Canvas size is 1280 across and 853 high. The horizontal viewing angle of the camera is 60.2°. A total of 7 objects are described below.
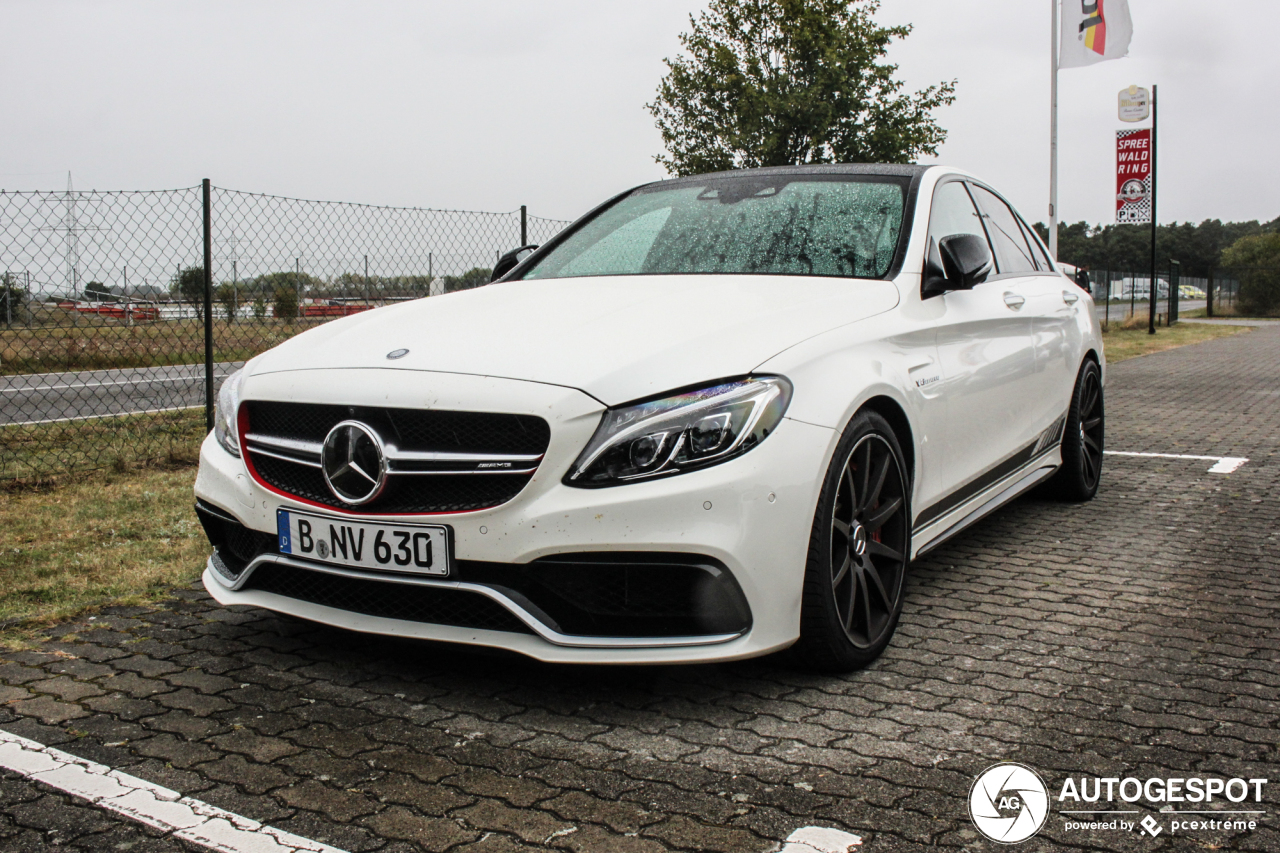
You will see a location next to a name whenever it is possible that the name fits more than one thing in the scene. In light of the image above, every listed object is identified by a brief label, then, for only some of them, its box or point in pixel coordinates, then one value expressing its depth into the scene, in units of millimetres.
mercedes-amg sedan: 2688
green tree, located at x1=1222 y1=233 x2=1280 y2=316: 38438
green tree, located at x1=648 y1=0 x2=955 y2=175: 29938
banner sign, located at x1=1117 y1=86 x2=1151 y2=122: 23859
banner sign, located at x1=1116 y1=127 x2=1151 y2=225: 23875
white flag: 18953
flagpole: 19422
